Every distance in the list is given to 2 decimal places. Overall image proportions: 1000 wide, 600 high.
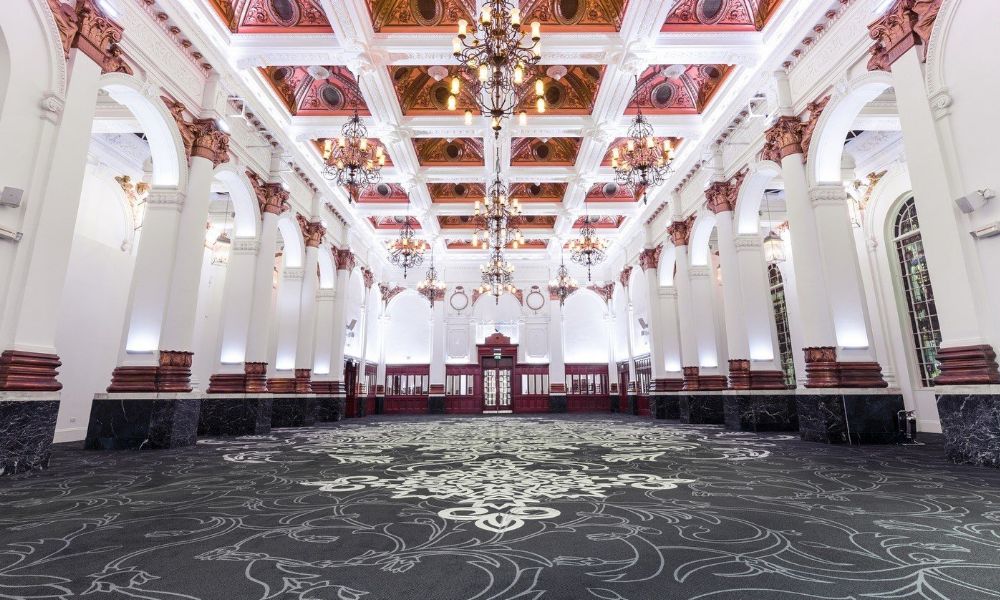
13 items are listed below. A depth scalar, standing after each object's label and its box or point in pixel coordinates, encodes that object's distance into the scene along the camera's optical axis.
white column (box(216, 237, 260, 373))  8.33
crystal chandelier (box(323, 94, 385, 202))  8.07
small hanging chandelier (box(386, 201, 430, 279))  11.73
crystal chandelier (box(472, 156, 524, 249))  10.09
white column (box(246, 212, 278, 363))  8.52
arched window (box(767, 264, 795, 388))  10.80
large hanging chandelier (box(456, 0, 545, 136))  5.24
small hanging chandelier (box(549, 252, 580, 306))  14.68
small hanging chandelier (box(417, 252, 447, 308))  14.53
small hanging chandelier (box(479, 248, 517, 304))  12.70
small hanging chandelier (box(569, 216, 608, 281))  12.21
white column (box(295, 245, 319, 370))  10.91
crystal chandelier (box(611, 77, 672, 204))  8.25
